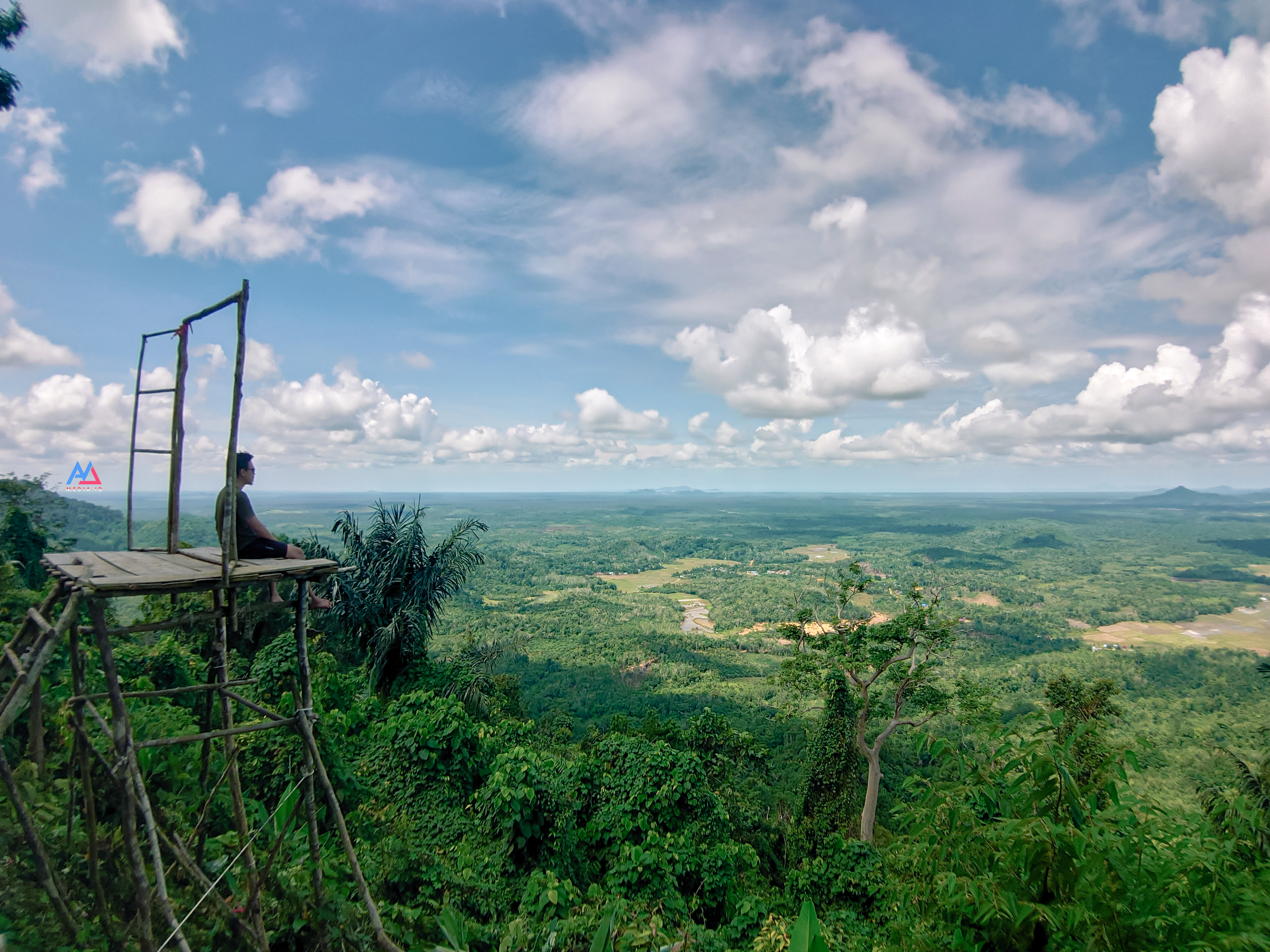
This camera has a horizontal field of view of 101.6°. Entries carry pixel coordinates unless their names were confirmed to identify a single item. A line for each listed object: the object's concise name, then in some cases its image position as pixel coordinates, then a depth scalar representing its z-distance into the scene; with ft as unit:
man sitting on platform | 12.08
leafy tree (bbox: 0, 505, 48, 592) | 44.67
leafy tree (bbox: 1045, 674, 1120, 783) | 46.85
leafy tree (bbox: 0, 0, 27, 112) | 23.08
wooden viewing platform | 8.96
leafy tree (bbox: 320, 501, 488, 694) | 38.19
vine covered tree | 43.45
